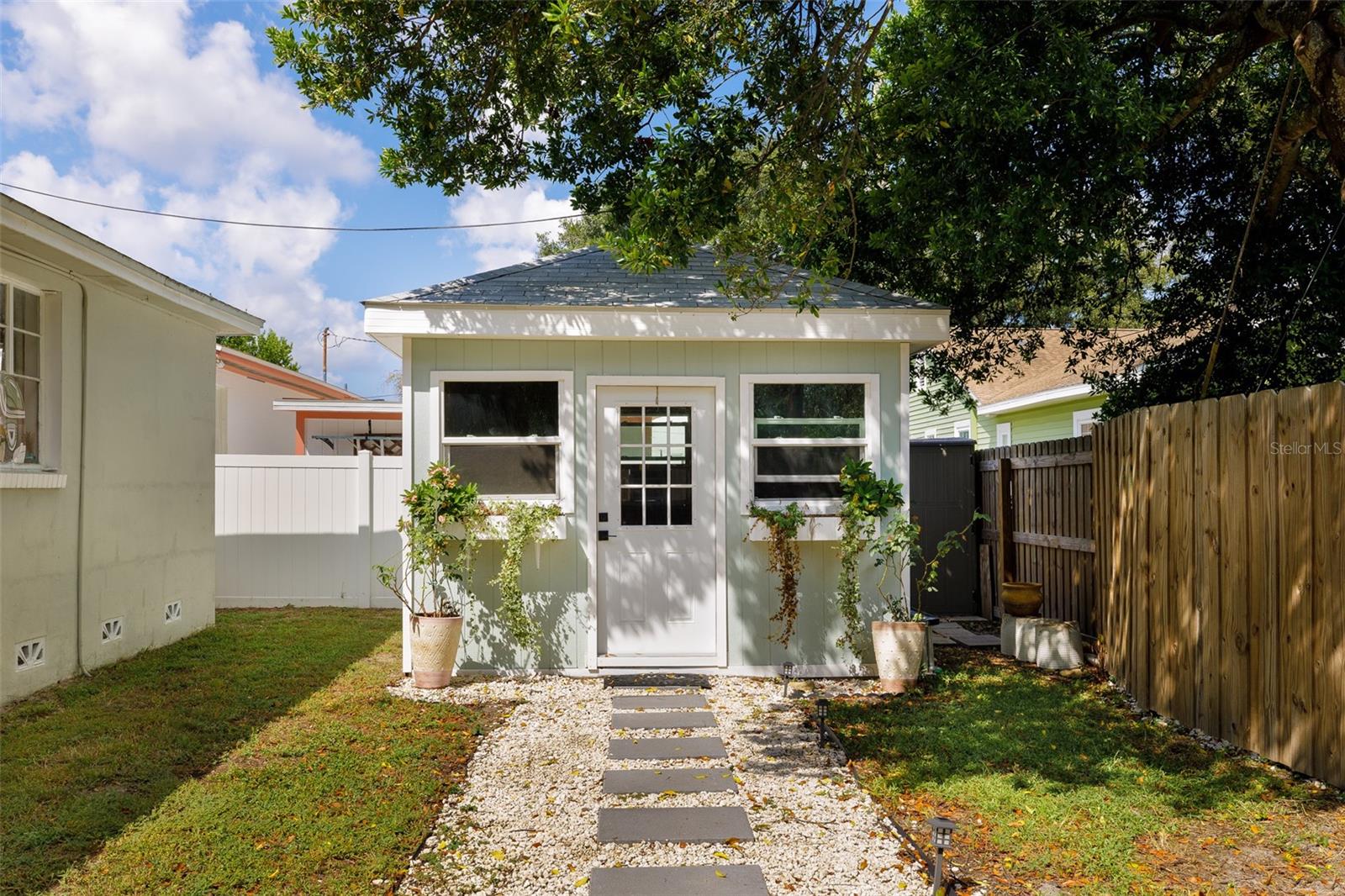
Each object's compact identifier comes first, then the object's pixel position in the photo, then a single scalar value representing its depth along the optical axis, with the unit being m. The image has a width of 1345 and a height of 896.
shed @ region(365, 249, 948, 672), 6.10
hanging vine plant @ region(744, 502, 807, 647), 5.90
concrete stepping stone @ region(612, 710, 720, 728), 4.96
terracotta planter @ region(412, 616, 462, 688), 5.67
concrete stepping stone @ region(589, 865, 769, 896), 2.96
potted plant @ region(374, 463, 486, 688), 5.69
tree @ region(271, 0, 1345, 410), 4.91
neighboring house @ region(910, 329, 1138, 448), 12.49
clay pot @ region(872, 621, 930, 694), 5.68
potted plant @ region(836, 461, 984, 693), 5.70
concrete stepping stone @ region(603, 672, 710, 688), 5.89
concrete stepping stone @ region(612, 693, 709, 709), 5.35
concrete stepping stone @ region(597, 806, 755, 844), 3.40
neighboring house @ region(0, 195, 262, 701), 5.20
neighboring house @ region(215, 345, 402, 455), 12.84
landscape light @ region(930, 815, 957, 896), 2.79
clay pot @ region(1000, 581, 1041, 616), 6.99
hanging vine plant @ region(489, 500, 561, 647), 5.84
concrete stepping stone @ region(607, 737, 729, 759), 4.43
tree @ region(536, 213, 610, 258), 19.74
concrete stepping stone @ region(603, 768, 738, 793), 3.94
